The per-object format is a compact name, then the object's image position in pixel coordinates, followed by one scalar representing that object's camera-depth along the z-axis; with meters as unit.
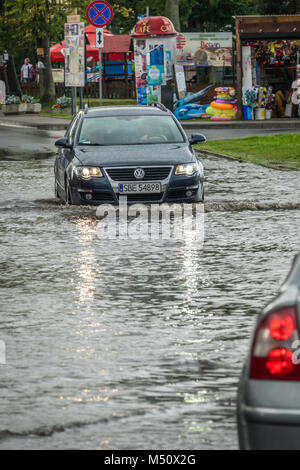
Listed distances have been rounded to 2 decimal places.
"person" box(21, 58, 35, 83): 77.00
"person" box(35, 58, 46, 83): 56.36
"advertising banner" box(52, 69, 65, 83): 73.54
